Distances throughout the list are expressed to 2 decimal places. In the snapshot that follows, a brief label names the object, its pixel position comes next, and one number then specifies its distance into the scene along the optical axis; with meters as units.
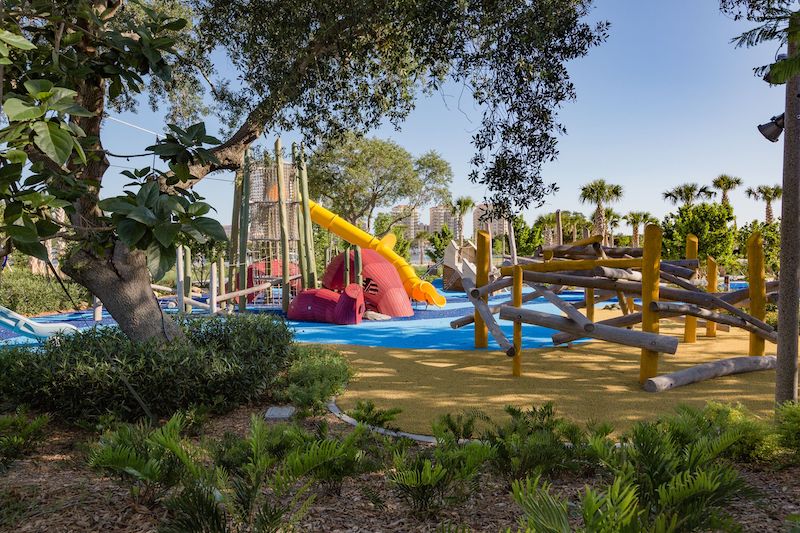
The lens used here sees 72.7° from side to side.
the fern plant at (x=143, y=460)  2.91
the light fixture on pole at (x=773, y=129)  5.43
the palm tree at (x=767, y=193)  42.47
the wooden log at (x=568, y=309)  7.44
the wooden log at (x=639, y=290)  8.09
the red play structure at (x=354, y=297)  15.44
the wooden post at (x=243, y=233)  14.53
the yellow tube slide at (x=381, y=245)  19.28
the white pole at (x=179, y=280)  13.22
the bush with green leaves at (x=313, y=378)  5.98
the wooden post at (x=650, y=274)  7.24
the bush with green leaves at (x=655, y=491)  1.97
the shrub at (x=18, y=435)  4.33
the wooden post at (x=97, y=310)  14.32
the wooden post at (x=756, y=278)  8.61
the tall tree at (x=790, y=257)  4.93
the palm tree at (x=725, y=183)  38.31
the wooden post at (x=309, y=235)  15.63
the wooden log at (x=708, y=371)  6.79
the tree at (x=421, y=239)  44.83
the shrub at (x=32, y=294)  16.97
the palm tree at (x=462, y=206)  40.62
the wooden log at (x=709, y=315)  7.36
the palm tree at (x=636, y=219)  37.53
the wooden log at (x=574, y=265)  8.25
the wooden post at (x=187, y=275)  14.94
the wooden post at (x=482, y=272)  10.47
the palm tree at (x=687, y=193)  35.47
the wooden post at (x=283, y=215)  15.44
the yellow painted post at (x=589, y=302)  11.40
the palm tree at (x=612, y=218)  43.53
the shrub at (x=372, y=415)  5.00
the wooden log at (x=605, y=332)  6.78
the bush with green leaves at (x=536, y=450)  3.69
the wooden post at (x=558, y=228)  25.16
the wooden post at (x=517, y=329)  7.93
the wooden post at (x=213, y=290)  14.05
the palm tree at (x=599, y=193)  37.19
